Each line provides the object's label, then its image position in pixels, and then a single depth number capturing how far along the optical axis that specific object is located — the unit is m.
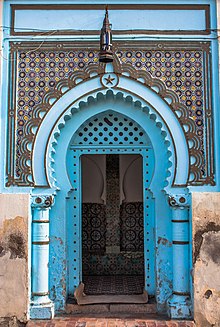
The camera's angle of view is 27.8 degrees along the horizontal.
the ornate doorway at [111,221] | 7.95
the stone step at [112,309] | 5.39
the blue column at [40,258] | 5.17
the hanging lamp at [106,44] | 4.84
